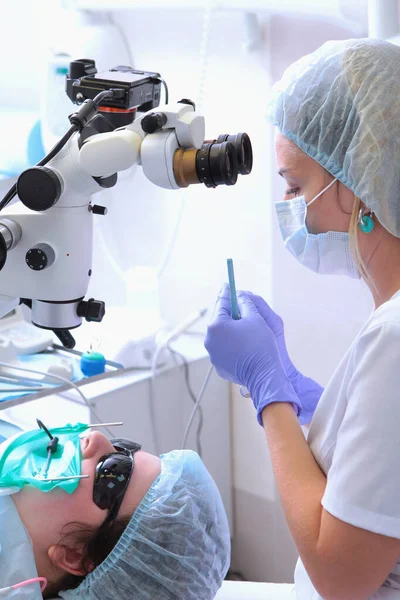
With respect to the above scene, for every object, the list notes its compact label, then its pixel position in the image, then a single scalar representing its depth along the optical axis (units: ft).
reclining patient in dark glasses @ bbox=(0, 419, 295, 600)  5.24
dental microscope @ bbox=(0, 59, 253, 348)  3.75
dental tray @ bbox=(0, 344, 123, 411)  6.10
